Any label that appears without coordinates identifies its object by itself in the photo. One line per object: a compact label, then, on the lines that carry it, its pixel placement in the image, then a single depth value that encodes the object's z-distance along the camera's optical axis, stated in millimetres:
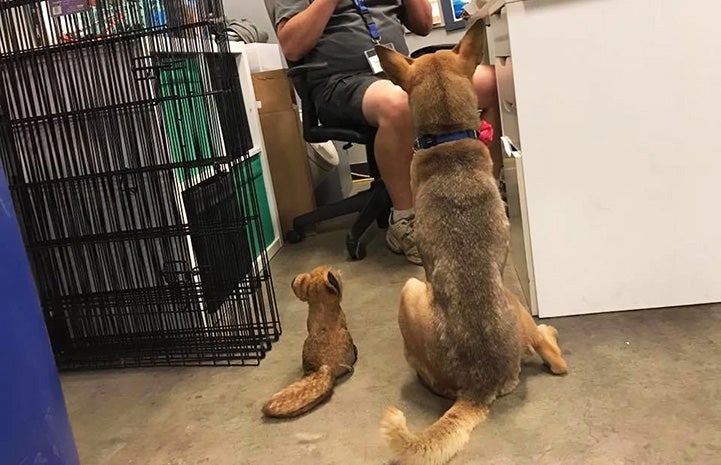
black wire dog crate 1729
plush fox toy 1507
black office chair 2449
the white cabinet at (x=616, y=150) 1526
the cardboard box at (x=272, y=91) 2947
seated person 2223
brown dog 1280
